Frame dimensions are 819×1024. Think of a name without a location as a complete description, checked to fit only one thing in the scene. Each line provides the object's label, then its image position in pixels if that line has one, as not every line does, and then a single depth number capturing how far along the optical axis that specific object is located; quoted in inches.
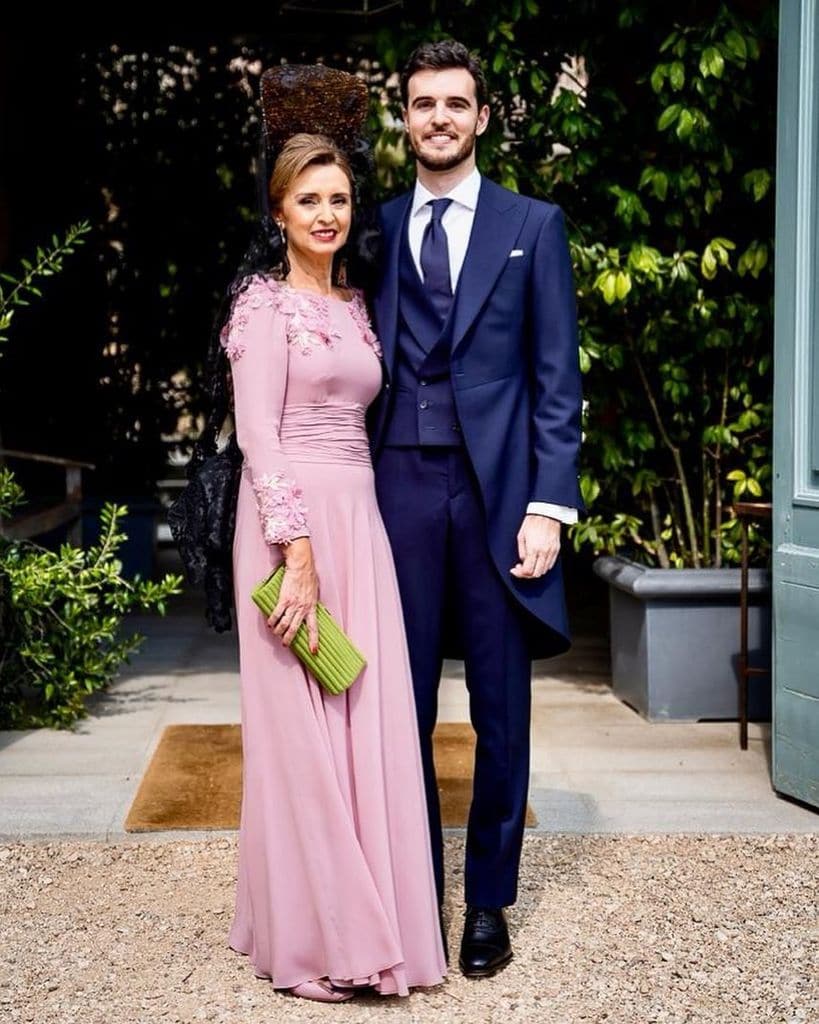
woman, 109.7
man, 113.4
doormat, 161.0
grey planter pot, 204.8
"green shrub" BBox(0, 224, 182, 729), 196.9
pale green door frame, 155.3
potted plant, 193.8
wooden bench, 229.0
